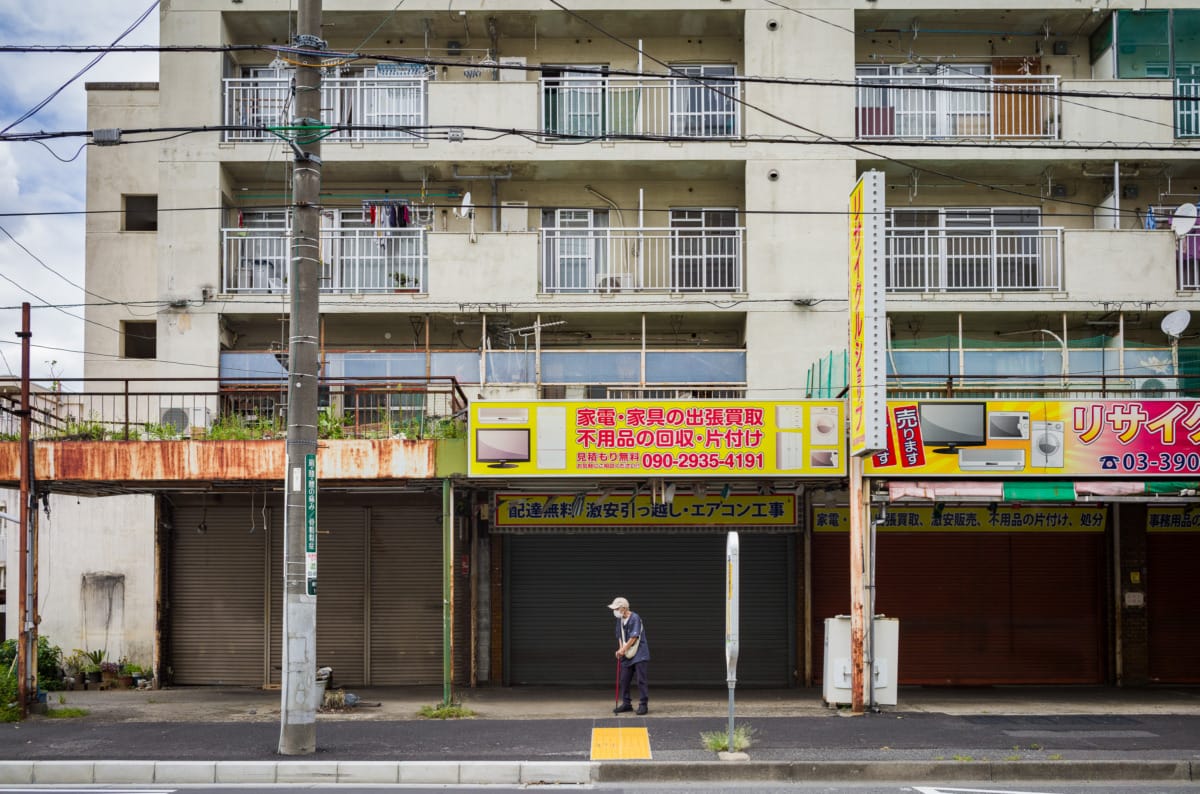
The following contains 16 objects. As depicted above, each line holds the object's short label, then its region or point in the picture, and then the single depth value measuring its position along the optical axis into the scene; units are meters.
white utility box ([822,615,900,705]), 15.64
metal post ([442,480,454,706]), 15.93
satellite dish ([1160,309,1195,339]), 20.00
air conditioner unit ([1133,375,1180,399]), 21.09
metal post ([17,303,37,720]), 16.05
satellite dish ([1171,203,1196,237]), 21.47
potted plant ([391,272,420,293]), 22.31
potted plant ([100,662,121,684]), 20.58
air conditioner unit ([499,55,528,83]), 23.42
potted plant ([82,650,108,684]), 20.69
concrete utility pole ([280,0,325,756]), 12.93
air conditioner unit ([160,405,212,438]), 19.31
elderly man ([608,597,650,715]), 15.96
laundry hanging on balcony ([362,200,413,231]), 22.64
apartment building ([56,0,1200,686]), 20.39
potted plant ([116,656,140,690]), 20.55
